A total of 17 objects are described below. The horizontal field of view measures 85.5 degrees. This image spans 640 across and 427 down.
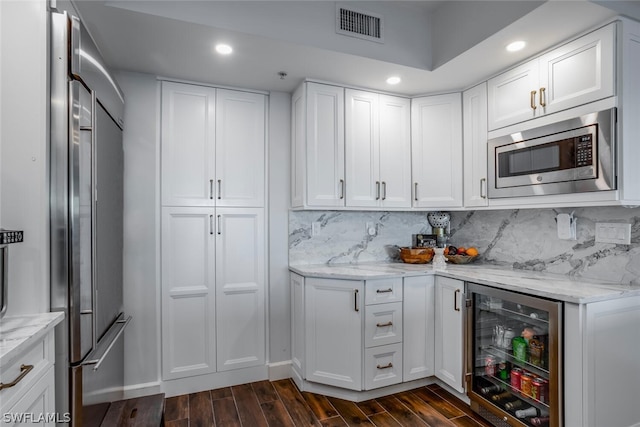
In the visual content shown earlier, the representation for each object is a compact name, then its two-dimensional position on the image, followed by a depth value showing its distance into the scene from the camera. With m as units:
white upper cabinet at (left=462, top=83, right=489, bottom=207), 2.64
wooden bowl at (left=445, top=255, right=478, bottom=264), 2.88
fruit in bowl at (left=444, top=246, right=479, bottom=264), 2.88
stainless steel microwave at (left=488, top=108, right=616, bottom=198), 1.86
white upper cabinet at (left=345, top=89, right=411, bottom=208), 2.78
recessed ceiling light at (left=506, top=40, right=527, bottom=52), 2.09
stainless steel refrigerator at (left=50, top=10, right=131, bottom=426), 1.36
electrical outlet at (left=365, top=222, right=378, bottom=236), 3.19
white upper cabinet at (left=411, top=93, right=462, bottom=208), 2.87
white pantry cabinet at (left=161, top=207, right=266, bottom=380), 2.57
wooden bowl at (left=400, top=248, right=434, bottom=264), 2.97
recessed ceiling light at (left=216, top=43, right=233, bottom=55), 2.13
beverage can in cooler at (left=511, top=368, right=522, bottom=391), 2.09
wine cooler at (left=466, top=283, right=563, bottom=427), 1.82
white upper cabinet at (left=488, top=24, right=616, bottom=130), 1.85
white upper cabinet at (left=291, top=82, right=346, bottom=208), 2.65
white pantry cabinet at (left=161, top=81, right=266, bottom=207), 2.59
